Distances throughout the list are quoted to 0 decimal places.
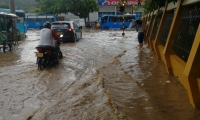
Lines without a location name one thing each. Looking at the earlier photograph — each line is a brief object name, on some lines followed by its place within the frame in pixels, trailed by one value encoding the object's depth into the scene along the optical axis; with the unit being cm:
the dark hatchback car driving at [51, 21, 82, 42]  1545
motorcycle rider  786
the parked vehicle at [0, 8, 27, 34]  2182
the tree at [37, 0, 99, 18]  4175
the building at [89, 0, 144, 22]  4741
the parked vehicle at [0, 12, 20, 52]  1229
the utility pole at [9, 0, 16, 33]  1950
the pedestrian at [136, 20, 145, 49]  1265
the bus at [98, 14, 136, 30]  3859
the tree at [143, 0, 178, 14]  780
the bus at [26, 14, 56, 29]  4291
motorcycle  777
